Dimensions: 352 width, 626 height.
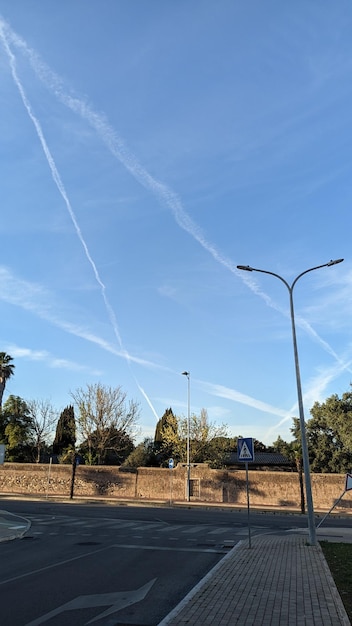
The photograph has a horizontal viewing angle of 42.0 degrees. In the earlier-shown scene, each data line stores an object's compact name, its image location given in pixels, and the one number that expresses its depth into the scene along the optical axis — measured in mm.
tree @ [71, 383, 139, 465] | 49844
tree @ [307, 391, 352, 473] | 42316
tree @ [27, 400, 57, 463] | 54628
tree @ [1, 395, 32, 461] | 50844
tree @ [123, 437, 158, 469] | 46250
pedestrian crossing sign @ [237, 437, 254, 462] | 13312
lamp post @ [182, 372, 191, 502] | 41300
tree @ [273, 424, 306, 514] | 38031
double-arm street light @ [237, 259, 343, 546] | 13903
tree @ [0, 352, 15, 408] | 54500
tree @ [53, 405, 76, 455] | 60900
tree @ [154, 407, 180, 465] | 52531
